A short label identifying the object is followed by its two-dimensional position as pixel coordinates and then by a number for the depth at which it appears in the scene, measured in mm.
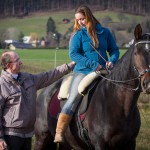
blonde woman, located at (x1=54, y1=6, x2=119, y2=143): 7413
